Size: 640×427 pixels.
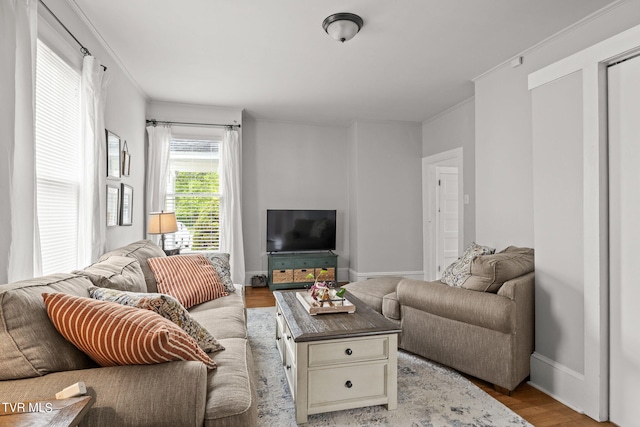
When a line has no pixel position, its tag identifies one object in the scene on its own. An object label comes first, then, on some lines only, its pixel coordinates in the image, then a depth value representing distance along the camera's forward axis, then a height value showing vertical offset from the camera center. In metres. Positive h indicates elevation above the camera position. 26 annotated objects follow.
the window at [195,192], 4.95 +0.32
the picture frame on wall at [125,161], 3.55 +0.57
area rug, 1.96 -1.19
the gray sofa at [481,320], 2.24 -0.75
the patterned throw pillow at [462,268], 2.67 -0.45
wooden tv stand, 5.25 -0.84
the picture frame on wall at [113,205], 3.12 +0.09
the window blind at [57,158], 2.13 +0.38
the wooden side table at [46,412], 0.86 -0.53
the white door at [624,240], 1.90 -0.15
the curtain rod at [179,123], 4.66 +1.29
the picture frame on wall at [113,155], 3.10 +0.56
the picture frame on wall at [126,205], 3.50 +0.10
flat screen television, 5.47 -0.26
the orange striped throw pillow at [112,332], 1.19 -0.42
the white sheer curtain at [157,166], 4.63 +0.67
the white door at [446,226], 5.51 -0.20
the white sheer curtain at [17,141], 1.58 +0.36
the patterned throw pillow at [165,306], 1.50 -0.41
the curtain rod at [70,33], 2.10 +1.26
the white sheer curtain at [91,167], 2.54 +0.36
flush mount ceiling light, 2.56 +1.45
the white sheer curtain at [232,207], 4.96 +0.10
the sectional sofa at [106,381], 1.10 -0.56
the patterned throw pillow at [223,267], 2.96 -0.48
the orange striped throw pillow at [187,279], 2.58 -0.51
